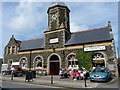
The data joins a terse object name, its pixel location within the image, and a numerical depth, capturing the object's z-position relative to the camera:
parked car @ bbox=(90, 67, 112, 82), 11.05
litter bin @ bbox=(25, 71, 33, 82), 12.24
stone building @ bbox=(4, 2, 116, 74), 15.61
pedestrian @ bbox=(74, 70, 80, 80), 13.12
